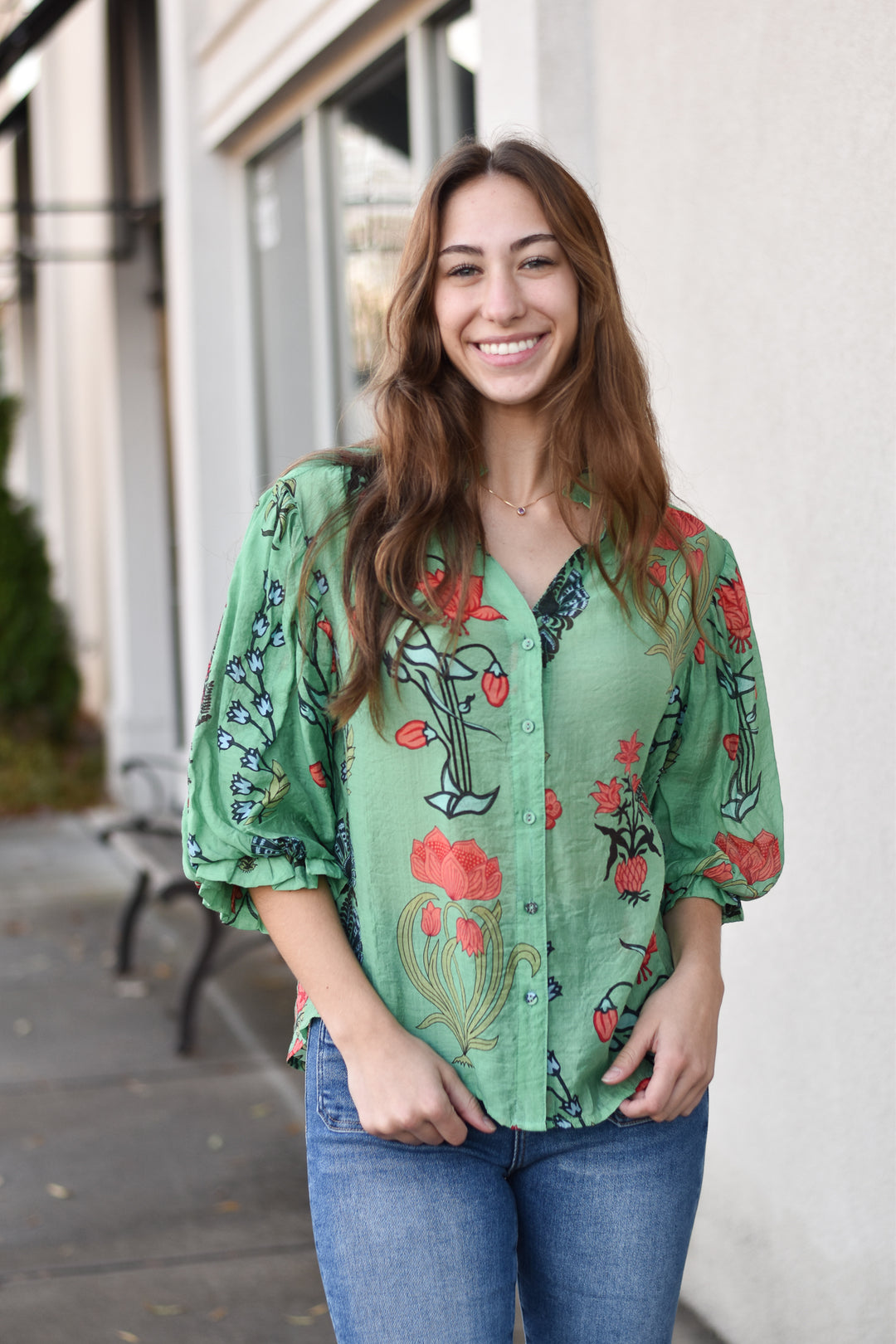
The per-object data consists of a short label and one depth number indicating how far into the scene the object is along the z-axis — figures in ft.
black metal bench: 16.72
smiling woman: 5.16
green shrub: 38.34
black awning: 25.31
